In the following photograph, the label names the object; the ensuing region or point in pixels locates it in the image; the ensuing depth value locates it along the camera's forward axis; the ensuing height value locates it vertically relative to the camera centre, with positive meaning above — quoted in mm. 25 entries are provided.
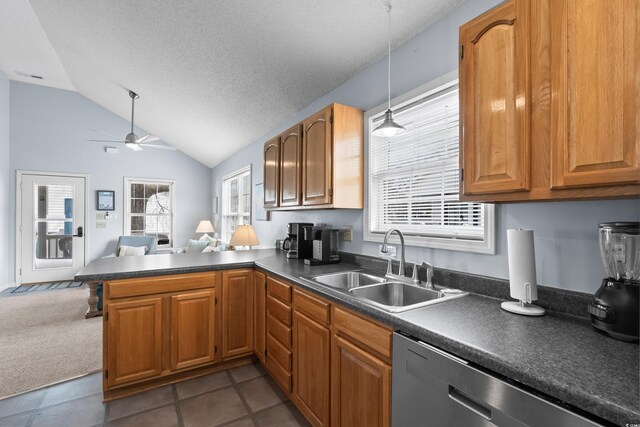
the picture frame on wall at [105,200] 6020 +312
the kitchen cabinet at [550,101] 884 +395
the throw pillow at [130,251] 5393 -645
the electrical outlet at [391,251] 2042 -245
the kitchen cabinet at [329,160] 2256 +445
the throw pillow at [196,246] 5441 -561
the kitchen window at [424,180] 1717 +241
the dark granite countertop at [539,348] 698 -411
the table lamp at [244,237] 3340 -245
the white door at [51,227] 5461 -226
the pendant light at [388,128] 1682 +494
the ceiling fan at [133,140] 4501 +1135
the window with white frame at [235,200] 5062 +280
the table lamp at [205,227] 6191 -248
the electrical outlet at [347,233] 2580 -159
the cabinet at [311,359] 1646 -854
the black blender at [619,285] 930 -227
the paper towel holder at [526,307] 1215 -387
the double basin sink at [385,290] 1579 -448
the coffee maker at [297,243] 2750 -274
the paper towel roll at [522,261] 1228 -190
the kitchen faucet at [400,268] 1788 -325
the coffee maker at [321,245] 2510 -256
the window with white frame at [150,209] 6355 +139
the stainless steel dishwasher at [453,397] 776 -554
